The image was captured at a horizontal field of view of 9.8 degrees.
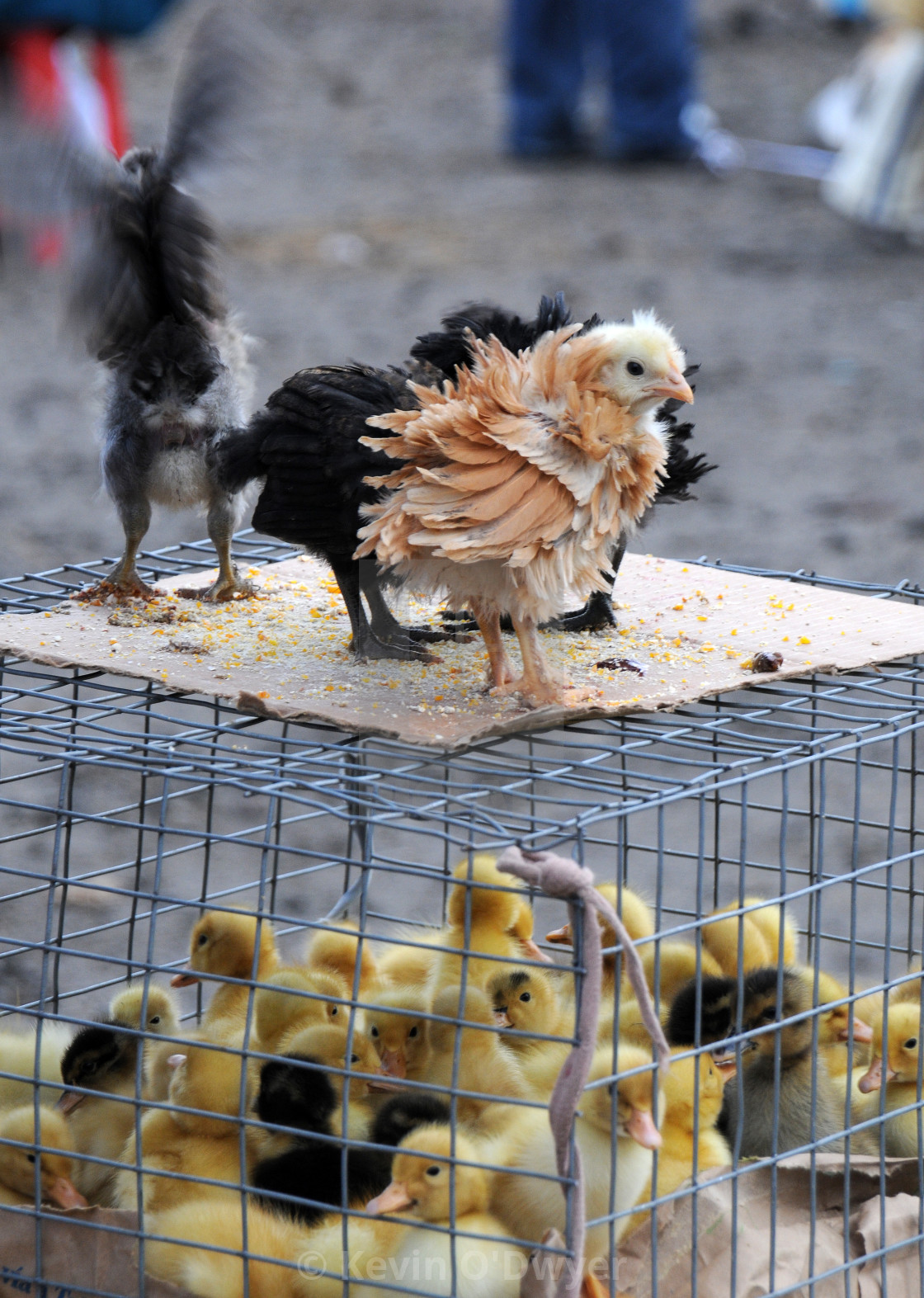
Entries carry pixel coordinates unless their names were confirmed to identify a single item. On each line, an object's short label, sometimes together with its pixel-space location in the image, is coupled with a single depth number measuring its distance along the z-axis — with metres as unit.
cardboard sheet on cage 2.32
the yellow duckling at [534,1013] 2.38
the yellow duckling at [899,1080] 2.39
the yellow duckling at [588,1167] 2.28
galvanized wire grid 2.24
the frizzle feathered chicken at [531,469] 2.29
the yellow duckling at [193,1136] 2.37
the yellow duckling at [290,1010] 2.42
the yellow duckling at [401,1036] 2.40
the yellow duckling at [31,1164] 2.35
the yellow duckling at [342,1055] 2.38
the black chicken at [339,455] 2.35
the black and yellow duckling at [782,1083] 2.40
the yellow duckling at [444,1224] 2.26
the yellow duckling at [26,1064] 2.44
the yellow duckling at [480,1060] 2.38
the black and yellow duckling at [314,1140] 2.33
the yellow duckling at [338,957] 2.50
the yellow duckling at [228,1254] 2.29
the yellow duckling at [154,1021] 2.42
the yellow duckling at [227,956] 2.45
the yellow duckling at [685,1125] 2.35
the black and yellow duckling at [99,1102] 2.40
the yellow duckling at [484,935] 2.42
